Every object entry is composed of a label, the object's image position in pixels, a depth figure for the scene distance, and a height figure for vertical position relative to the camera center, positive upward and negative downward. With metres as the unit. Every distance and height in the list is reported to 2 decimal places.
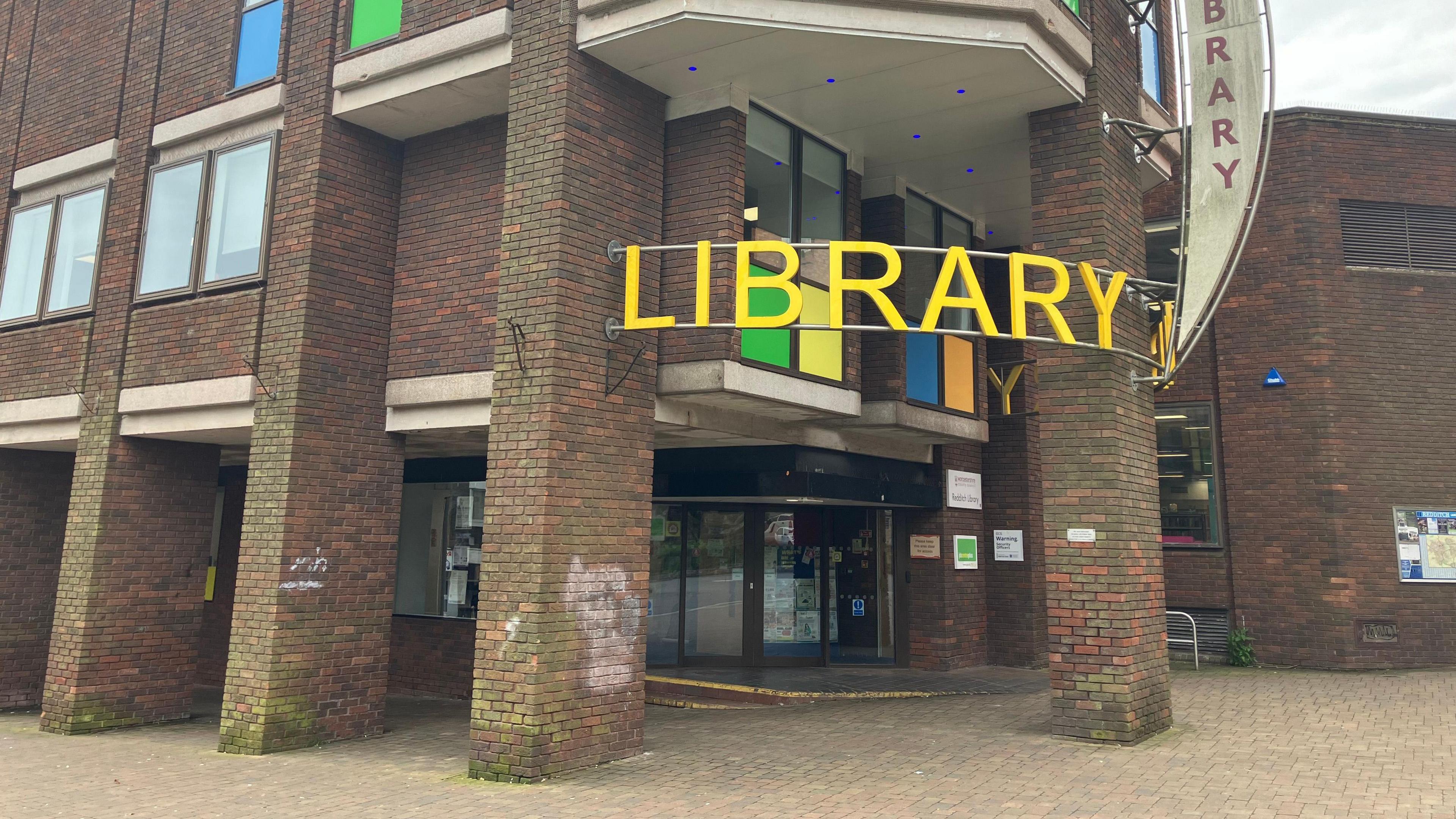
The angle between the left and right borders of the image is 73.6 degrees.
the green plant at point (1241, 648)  13.56 -1.00
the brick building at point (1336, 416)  13.16 +2.23
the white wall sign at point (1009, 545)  14.27 +0.40
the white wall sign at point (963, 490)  13.95 +1.17
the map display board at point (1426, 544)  13.21 +0.48
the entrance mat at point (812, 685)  11.49 -1.43
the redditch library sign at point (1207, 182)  8.38 +3.56
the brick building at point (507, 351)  8.34 +2.18
